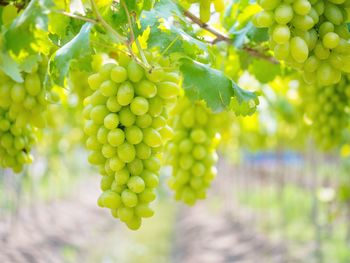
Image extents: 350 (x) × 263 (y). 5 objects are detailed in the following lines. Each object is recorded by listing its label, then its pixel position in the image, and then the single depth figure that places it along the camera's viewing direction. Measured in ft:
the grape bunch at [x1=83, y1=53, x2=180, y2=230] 4.71
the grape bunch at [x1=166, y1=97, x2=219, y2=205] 7.39
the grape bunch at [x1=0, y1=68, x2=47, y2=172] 5.32
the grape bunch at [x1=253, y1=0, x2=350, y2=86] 4.26
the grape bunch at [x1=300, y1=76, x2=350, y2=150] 8.15
